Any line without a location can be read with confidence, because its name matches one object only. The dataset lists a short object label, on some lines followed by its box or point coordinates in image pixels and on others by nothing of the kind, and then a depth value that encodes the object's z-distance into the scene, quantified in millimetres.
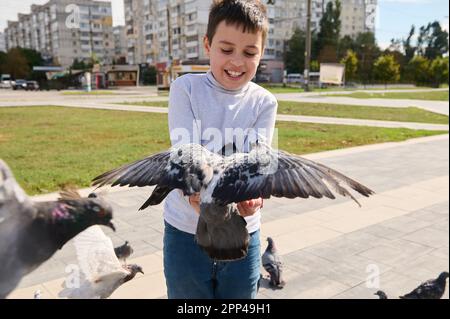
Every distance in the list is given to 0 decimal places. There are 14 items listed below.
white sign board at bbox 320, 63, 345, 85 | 17569
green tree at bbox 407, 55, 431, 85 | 42062
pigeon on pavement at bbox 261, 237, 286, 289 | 3816
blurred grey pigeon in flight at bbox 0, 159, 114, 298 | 1248
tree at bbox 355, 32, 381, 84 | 32506
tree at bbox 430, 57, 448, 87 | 45294
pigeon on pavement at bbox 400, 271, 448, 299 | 3451
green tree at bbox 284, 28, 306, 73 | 19434
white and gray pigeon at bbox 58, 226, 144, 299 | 1675
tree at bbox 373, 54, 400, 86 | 38531
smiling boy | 1620
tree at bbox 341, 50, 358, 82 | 28875
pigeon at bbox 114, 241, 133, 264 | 2529
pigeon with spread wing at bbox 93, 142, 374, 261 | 1463
